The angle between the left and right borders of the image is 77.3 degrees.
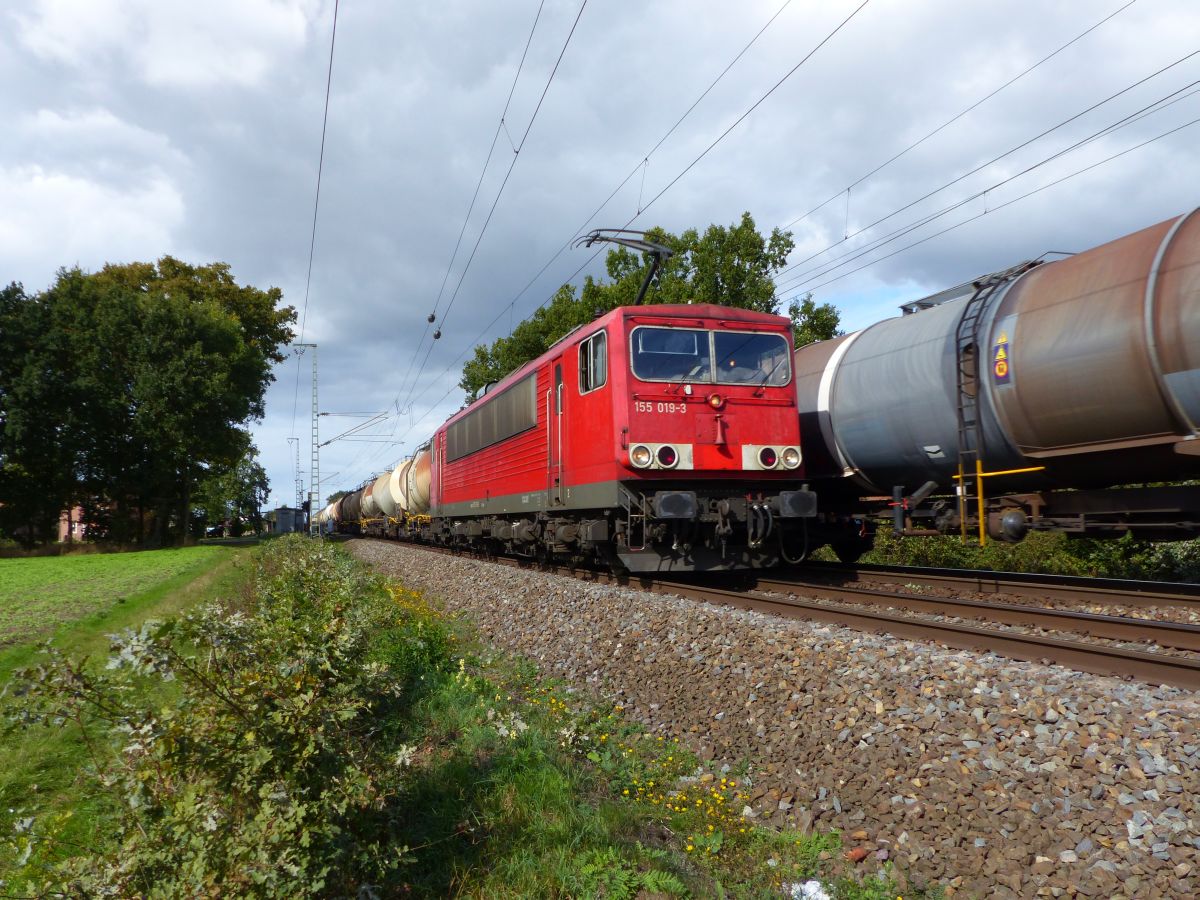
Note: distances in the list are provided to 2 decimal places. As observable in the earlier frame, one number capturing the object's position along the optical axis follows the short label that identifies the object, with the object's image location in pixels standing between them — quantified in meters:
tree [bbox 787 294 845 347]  21.56
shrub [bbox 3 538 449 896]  2.69
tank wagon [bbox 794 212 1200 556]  6.74
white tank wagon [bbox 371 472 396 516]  36.71
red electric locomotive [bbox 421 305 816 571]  9.65
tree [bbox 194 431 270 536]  75.44
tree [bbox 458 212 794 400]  21.77
